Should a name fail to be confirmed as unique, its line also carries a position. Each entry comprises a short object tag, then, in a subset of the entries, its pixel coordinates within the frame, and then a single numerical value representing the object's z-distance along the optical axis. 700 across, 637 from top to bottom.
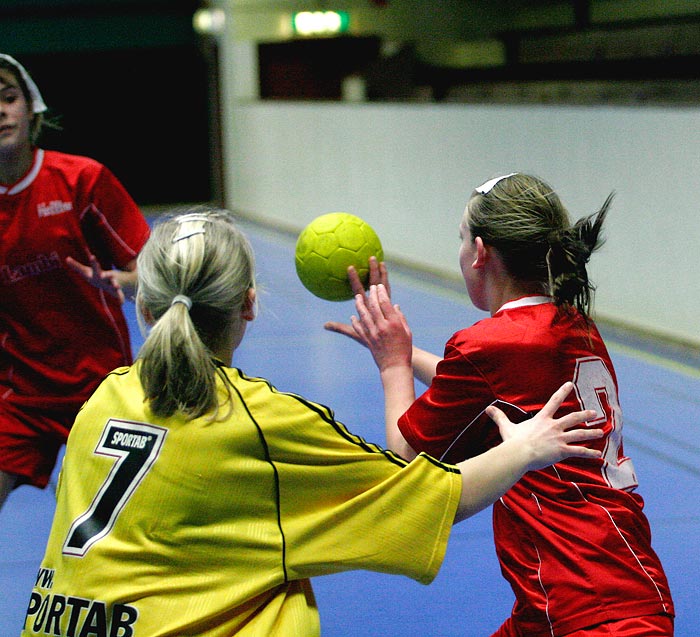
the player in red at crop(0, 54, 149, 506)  6.44
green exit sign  29.34
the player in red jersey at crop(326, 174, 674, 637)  4.08
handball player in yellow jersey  3.43
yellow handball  5.48
